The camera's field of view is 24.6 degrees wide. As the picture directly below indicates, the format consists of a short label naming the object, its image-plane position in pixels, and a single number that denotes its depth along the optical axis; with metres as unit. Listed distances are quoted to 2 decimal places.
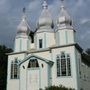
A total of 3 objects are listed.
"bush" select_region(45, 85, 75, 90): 23.07
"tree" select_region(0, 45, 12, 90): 41.18
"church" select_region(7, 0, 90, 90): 26.58
